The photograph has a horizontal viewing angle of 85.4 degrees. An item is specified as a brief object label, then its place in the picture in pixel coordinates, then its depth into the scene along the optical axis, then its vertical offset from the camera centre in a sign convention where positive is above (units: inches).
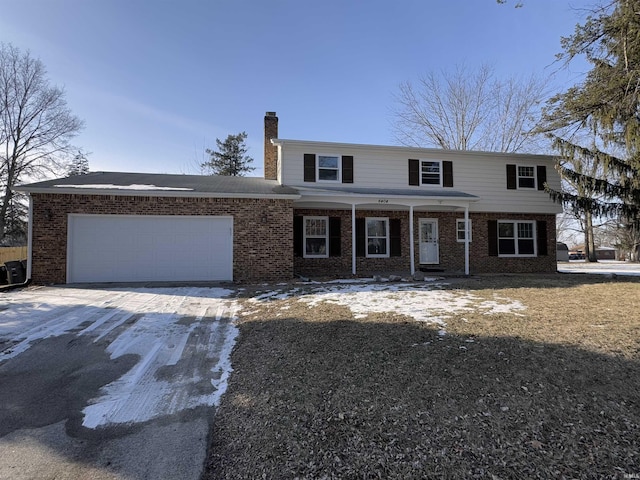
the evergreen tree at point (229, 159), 1237.1 +329.1
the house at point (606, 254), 2020.2 -32.0
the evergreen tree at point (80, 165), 1506.3 +393.4
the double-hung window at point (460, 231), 549.3 +29.0
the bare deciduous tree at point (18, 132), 988.6 +351.8
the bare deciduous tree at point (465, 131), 922.7 +320.0
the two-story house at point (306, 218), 389.1 +42.3
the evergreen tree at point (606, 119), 301.9 +132.2
